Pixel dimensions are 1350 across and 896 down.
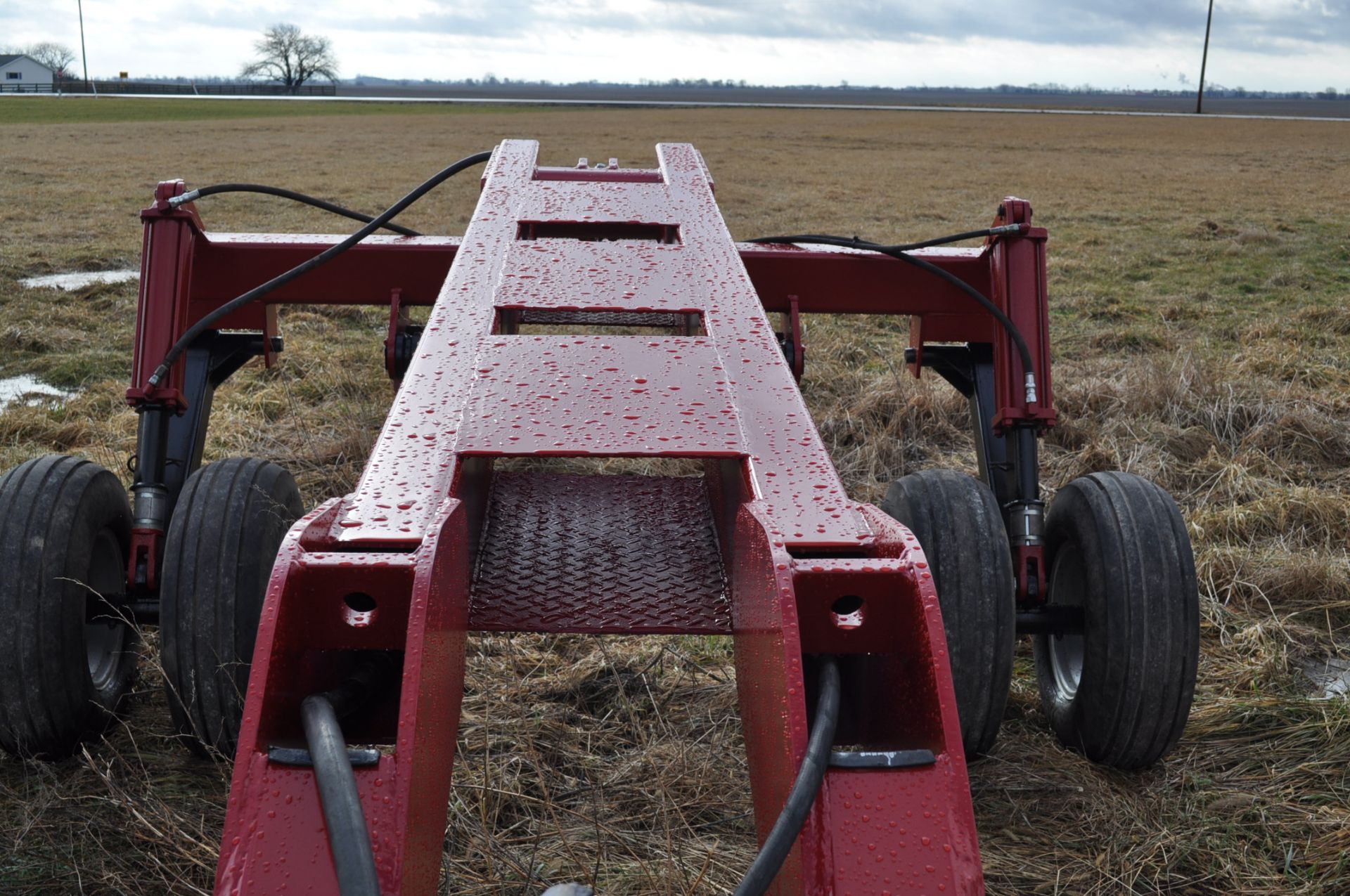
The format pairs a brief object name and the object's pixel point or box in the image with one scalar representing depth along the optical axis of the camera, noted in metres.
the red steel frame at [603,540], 1.17
